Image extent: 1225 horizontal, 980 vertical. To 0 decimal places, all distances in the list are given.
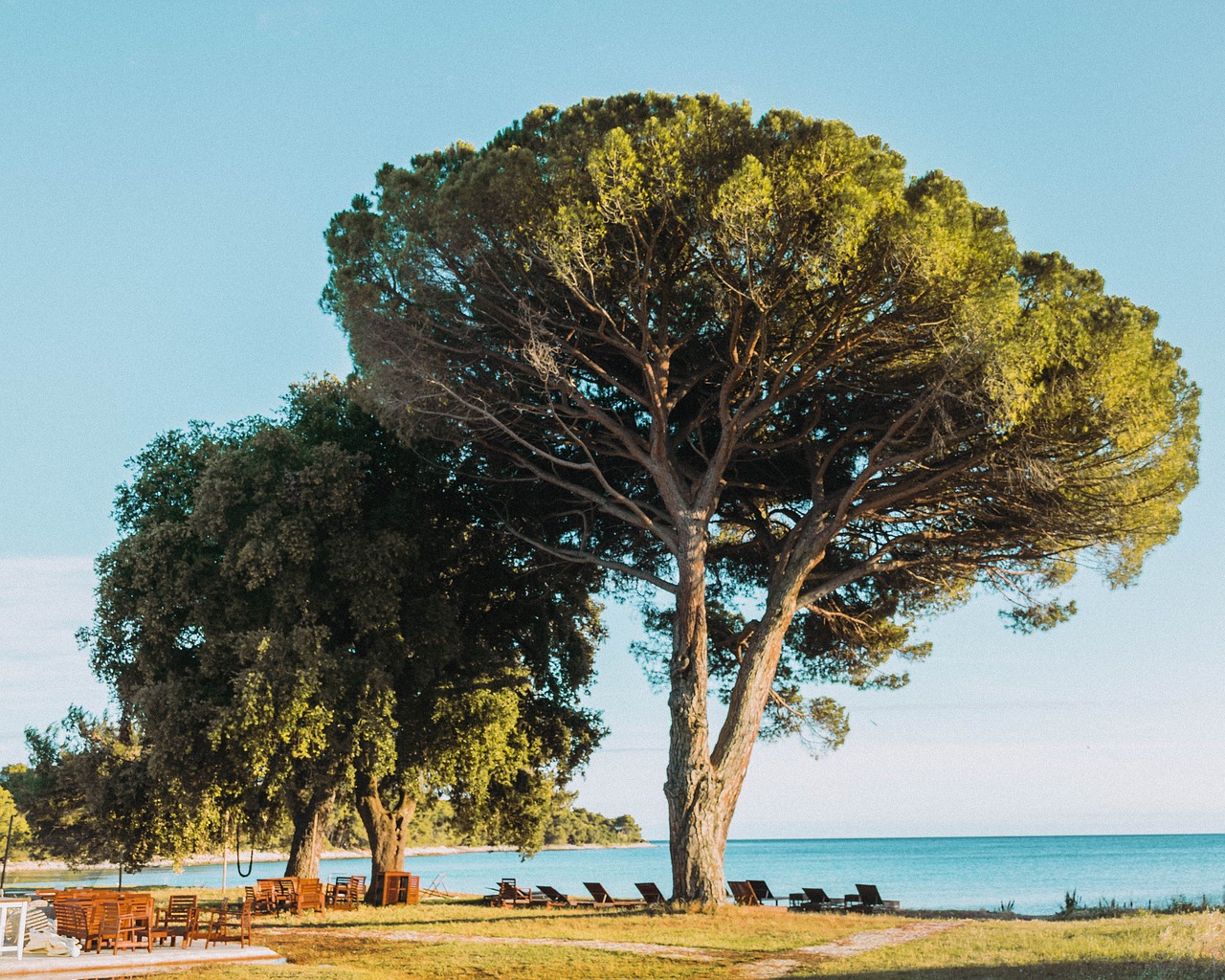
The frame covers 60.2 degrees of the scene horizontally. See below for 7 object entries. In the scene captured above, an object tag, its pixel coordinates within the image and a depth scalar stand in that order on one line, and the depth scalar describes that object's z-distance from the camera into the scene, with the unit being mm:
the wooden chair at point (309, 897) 17938
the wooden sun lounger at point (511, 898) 20859
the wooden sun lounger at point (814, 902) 20516
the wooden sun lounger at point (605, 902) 18316
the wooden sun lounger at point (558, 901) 20962
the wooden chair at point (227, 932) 12930
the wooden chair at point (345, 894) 20125
